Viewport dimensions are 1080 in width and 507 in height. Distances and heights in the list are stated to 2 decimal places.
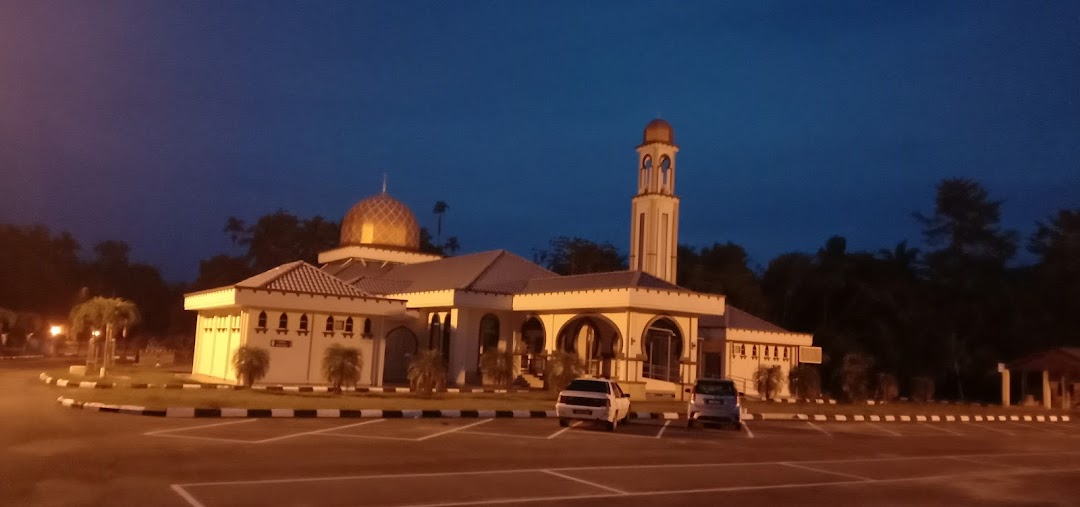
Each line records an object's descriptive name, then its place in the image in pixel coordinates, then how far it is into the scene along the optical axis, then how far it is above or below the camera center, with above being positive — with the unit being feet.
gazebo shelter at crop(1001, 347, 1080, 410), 133.18 +1.77
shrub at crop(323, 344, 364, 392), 92.94 -1.76
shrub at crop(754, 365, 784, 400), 122.83 -1.42
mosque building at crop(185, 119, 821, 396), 111.96 +6.10
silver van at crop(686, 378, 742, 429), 74.90 -3.17
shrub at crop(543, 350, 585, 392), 104.37 -1.09
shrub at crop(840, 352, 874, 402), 134.21 -0.31
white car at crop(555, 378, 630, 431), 66.90 -3.14
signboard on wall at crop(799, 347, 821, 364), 138.10 +2.65
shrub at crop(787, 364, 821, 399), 122.93 -1.31
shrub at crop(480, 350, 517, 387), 114.11 -1.19
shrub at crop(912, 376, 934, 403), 148.56 -1.89
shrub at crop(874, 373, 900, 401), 143.02 -1.92
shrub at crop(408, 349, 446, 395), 92.73 -1.90
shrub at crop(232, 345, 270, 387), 92.94 -1.82
